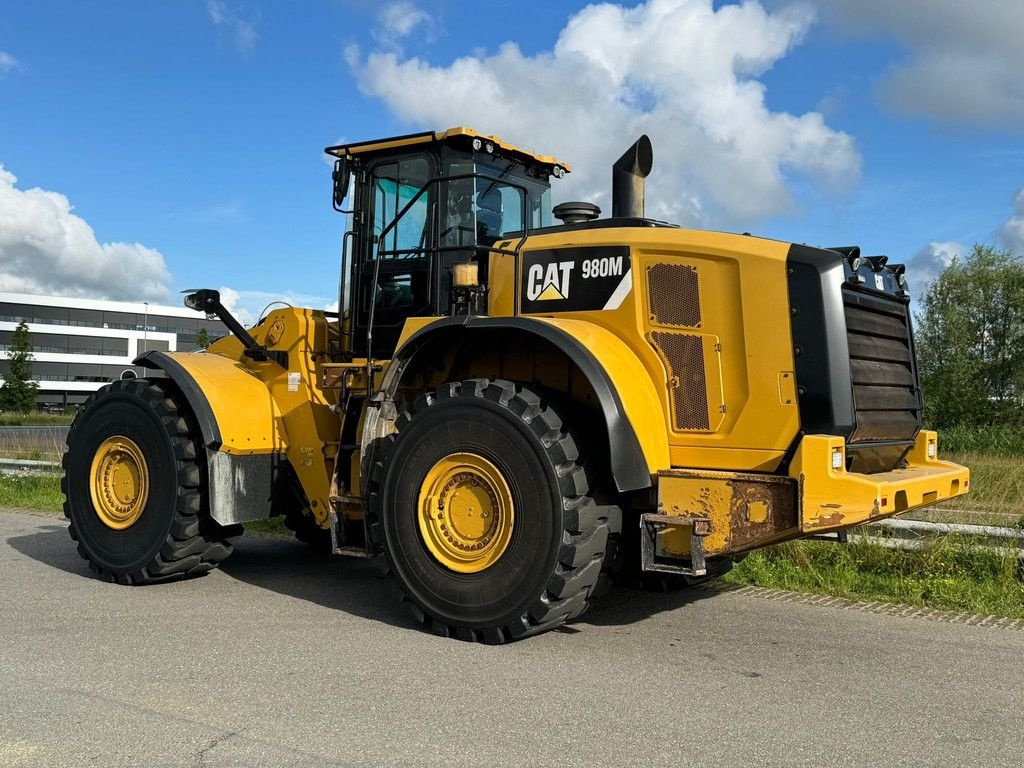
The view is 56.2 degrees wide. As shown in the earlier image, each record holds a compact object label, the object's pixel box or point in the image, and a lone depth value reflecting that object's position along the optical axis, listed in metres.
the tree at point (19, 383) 57.66
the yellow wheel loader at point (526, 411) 4.90
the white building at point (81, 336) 75.38
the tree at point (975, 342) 37.06
